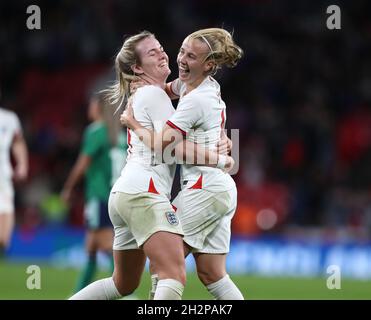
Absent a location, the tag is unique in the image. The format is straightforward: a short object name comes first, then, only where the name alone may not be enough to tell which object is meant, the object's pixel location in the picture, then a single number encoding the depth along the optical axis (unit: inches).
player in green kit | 673.0
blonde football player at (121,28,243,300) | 421.4
